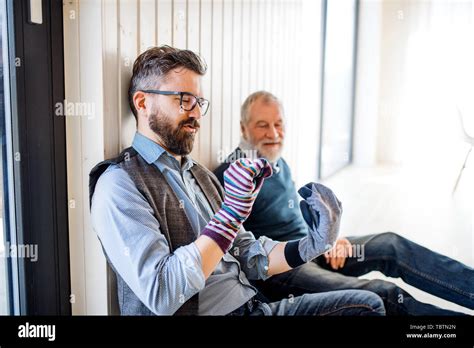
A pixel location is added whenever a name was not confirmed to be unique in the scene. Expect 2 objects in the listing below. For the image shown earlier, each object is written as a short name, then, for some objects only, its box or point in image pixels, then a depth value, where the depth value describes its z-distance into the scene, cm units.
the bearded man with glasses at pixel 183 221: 128
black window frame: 132
